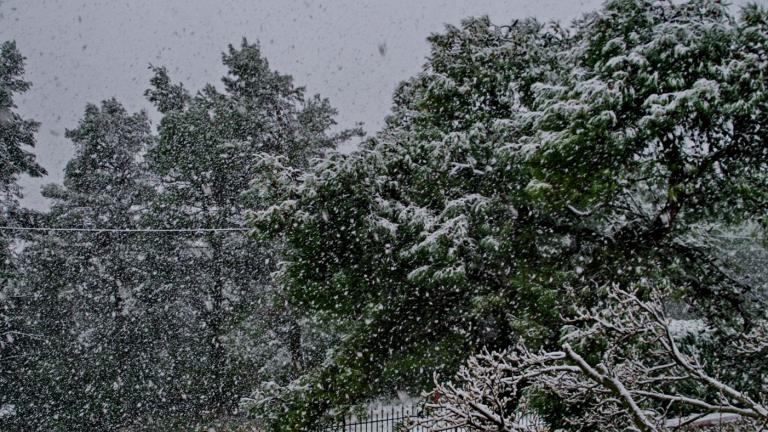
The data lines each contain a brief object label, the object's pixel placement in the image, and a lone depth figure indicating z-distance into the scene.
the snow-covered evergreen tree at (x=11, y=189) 14.80
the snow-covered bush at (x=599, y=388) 2.58
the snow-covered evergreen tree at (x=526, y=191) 6.34
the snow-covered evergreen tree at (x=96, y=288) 16.38
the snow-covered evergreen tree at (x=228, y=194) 16.41
